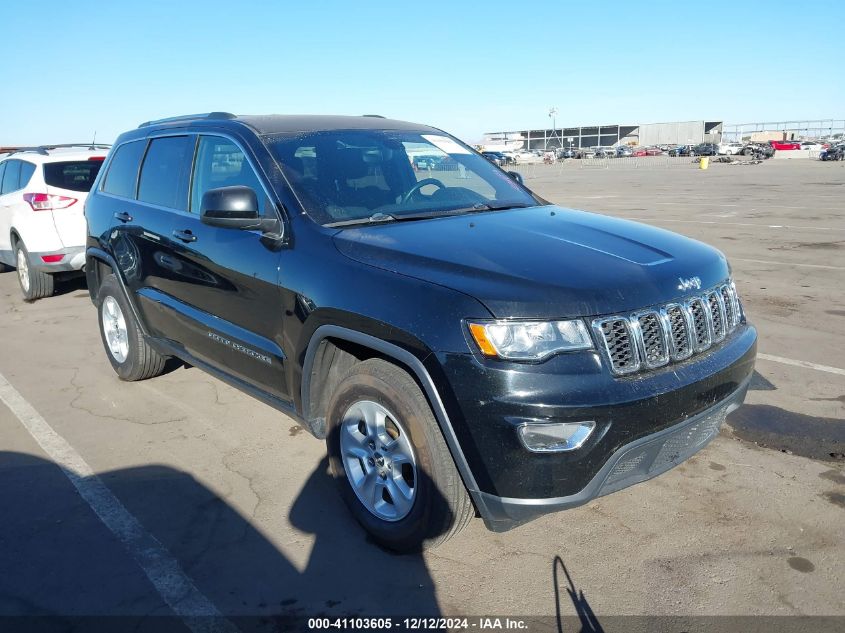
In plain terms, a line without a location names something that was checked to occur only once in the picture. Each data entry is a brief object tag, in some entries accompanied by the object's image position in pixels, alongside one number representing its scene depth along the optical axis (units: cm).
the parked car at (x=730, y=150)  7031
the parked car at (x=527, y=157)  8056
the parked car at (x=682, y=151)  7719
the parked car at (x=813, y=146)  7071
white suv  806
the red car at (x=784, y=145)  7400
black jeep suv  265
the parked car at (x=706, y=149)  7056
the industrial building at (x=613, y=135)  11319
